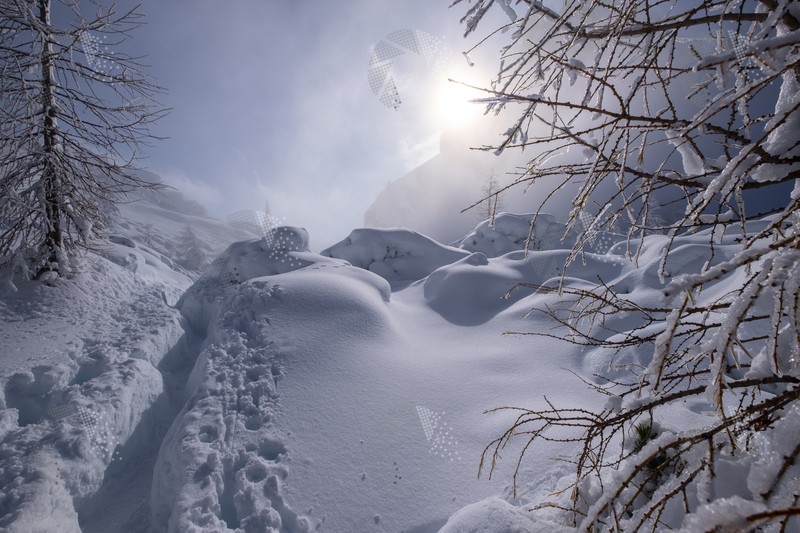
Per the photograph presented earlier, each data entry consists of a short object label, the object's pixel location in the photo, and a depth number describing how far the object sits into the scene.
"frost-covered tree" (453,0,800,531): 0.77
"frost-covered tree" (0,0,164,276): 4.88
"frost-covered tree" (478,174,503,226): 28.21
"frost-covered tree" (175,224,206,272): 30.72
